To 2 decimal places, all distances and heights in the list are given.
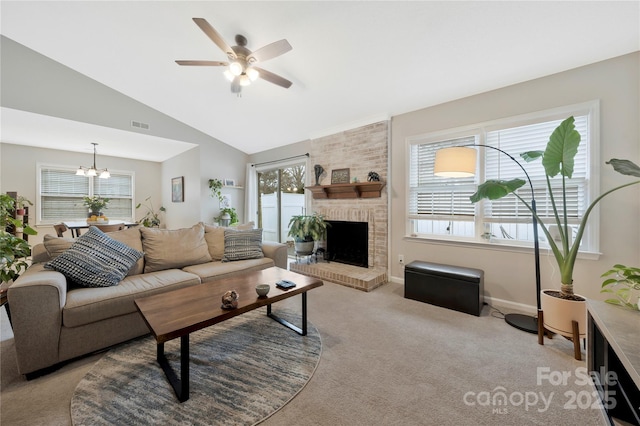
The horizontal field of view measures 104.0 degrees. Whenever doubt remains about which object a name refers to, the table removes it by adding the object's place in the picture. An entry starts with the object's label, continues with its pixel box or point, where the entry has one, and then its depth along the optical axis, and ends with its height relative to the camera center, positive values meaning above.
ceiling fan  2.21 +1.47
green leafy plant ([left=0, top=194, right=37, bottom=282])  1.81 -0.27
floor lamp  2.42 +0.47
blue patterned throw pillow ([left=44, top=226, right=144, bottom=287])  2.04 -0.43
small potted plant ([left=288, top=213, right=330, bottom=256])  4.19 -0.36
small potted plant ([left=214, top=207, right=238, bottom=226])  5.73 -0.15
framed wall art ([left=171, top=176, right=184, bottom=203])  5.99 +0.52
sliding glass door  5.35 +0.28
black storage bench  2.62 -0.84
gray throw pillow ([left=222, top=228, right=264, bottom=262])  3.11 -0.44
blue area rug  1.38 -1.11
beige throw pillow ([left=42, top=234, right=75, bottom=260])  2.21 -0.31
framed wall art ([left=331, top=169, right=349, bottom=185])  4.25 +0.61
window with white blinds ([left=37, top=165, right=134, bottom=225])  5.39 +0.42
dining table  4.39 -0.26
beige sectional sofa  1.61 -0.65
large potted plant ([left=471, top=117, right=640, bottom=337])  1.92 -0.25
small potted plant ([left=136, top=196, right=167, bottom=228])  6.47 -0.07
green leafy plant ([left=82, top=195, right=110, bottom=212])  4.91 +0.13
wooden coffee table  1.46 -0.65
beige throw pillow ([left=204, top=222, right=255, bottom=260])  3.16 -0.38
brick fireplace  3.67 +0.08
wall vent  4.55 +1.59
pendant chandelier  5.04 +0.78
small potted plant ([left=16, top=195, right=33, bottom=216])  3.50 -0.02
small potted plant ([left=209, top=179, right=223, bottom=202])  5.58 +0.52
